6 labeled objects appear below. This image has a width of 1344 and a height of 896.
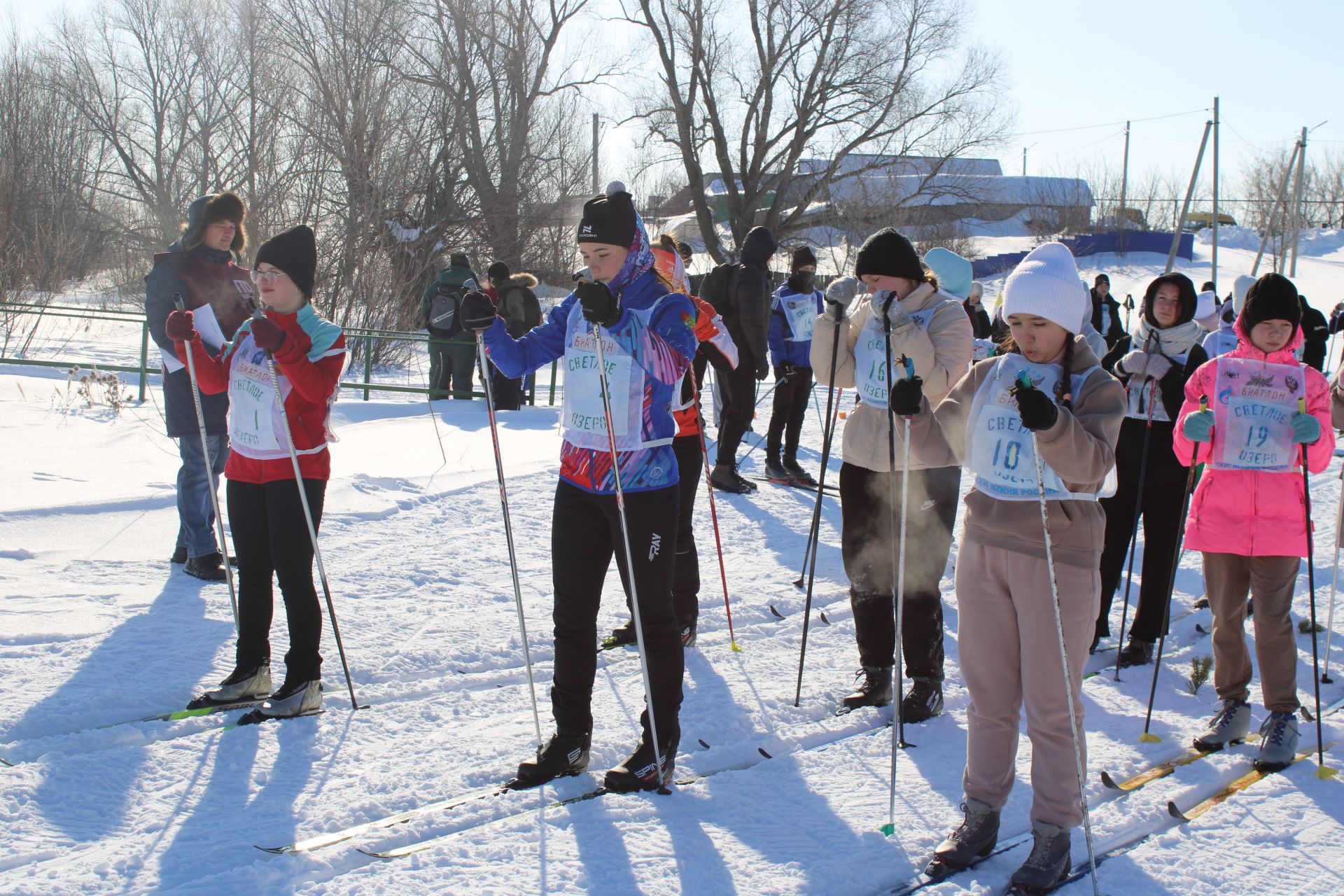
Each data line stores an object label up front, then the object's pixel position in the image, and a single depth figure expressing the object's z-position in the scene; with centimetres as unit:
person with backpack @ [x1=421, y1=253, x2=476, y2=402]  1142
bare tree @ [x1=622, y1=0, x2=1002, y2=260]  2900
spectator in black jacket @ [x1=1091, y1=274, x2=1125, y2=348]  1078
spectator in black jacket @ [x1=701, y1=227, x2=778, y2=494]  773
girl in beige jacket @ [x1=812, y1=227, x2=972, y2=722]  392
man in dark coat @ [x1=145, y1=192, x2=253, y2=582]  498
